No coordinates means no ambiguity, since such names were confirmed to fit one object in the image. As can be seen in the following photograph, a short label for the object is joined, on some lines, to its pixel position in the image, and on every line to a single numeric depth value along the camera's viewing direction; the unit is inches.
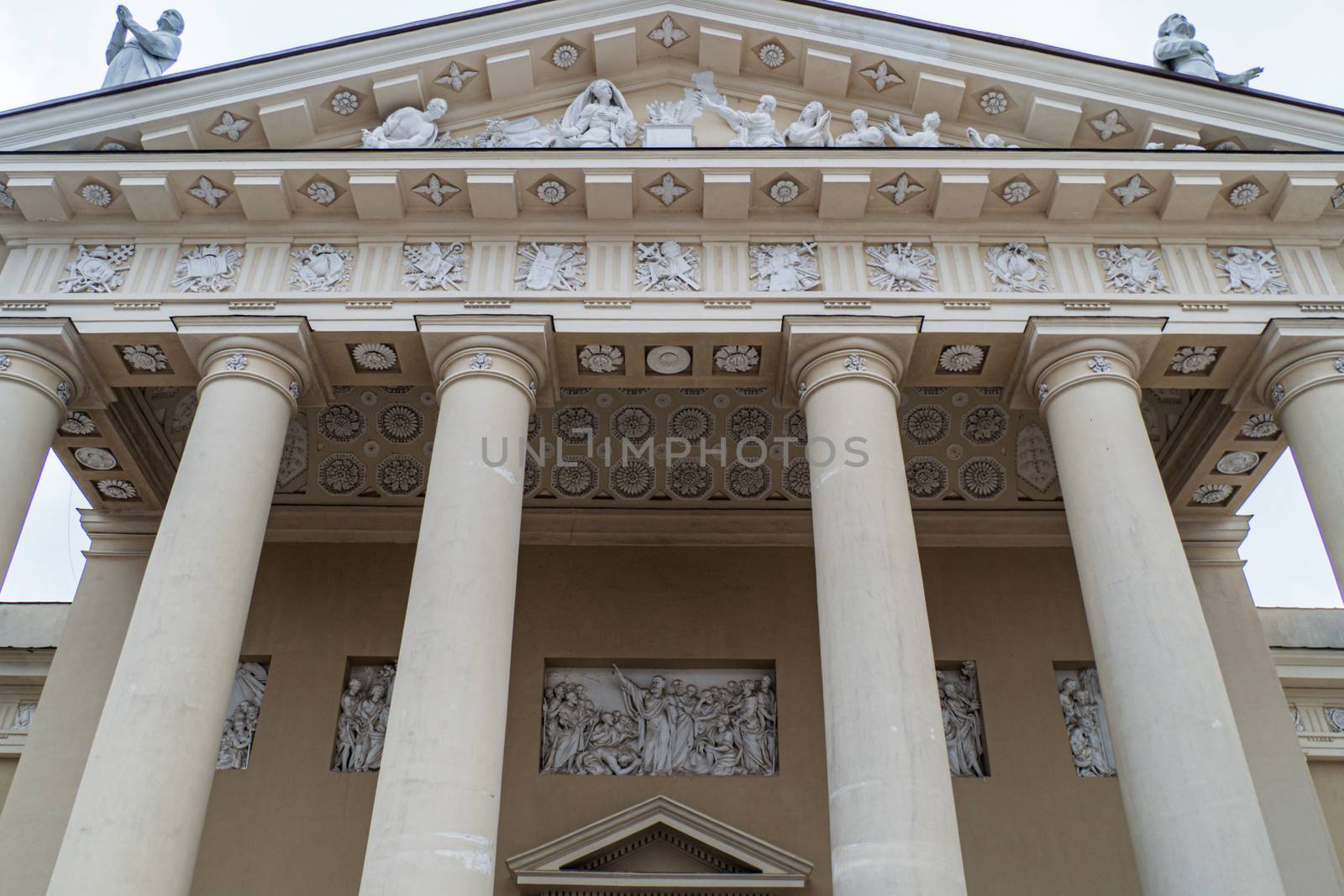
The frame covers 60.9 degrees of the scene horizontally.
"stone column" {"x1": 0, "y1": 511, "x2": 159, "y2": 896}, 480.1
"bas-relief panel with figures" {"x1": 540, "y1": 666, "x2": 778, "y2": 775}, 531.5
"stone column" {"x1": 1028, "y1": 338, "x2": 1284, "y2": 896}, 327.0
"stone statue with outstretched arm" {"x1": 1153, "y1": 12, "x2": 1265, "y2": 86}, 495.5
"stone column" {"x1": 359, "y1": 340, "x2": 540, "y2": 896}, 322.3
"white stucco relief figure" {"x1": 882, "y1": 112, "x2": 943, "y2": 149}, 470.0
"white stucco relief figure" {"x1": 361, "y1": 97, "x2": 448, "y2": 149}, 471.2
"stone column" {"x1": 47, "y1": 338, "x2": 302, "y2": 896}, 328.8
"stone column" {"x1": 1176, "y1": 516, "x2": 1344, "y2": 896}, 490.6
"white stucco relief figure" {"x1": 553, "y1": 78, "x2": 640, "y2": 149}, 474.0
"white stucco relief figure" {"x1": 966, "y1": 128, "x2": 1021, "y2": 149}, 471.8
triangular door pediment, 486.3
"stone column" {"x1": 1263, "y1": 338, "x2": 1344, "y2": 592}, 392.2
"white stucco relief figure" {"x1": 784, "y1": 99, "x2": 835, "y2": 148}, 475.2
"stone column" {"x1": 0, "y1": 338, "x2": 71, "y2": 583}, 402.3
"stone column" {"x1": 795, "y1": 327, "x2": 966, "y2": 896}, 321.1
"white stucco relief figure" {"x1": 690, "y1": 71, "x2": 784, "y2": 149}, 478.0
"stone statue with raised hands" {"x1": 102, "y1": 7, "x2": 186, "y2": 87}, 508.4
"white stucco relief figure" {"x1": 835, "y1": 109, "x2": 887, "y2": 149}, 472.7
